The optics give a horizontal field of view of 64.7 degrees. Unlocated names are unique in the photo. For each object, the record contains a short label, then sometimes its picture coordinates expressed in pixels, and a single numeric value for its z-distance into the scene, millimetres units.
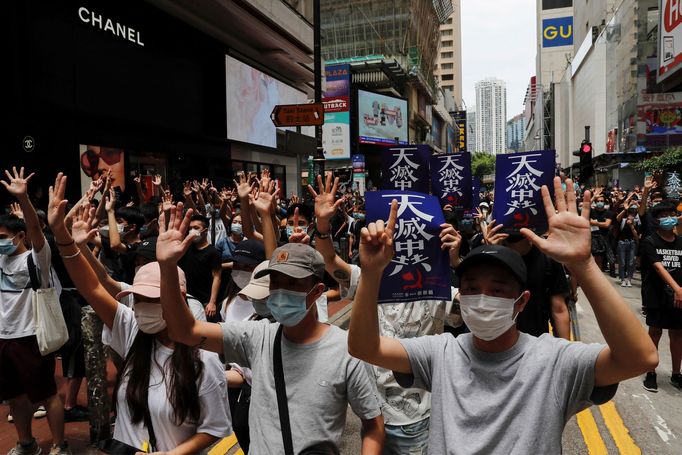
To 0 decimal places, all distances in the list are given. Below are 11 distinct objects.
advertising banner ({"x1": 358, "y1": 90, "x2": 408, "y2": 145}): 45375
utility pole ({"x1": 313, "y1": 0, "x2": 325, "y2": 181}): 12094
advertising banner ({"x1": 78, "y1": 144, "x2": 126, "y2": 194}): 12117
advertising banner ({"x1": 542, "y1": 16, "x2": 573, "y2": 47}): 102438
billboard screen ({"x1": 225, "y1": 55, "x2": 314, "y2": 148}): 18656
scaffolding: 51844
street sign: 11211
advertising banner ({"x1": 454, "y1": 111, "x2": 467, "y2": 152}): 108775
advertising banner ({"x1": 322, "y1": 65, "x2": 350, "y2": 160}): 42531
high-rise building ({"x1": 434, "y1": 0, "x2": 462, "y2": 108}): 118875
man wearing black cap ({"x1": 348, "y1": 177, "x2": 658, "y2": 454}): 1686
